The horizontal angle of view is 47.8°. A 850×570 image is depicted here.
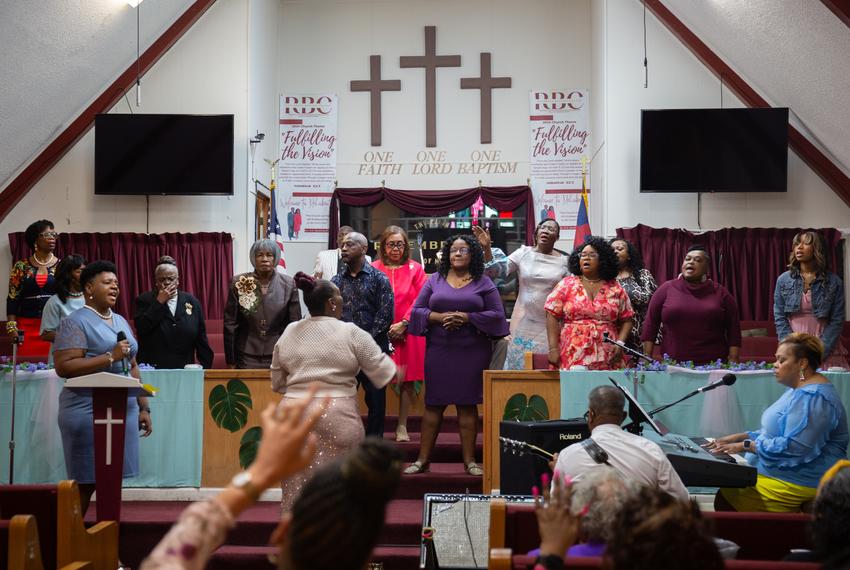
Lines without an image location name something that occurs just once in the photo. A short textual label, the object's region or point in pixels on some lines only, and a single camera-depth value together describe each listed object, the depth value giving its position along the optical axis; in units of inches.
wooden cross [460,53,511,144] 495.8
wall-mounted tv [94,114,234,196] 412.8
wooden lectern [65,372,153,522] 175.3
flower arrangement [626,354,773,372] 230.2
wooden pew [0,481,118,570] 151.0
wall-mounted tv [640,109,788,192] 400.8
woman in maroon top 248.5
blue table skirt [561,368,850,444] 227.5
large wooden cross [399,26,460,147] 498.9
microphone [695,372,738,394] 193.7
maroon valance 487.2
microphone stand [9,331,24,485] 228.1
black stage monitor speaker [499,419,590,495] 197.6
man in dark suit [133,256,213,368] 246.1
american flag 445.1
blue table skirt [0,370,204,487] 238.8
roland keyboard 173.5
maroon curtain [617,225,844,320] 411.5
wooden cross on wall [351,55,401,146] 499.8
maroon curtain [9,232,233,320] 420.2
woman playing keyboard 179.9
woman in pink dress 269.3
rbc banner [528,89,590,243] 487.5
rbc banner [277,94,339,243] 495.8
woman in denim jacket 263.9
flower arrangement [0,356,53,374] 242.2
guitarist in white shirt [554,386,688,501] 146.2
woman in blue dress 189.8
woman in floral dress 231.0
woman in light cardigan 169.2
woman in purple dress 230.4
